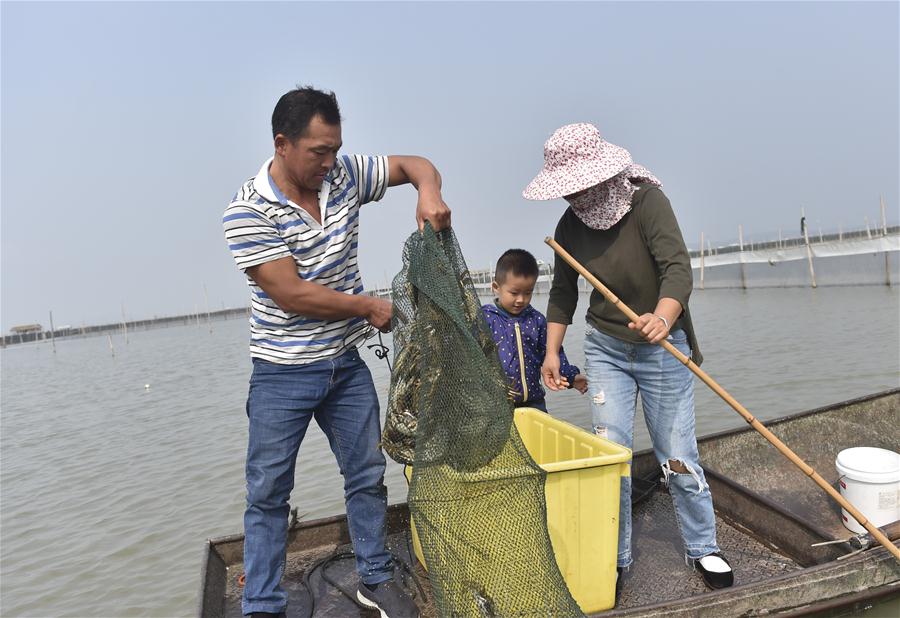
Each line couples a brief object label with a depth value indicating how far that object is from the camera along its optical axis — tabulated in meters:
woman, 2.70
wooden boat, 2.61
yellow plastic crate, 2.53
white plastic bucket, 3.30
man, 2.39
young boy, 3.58
